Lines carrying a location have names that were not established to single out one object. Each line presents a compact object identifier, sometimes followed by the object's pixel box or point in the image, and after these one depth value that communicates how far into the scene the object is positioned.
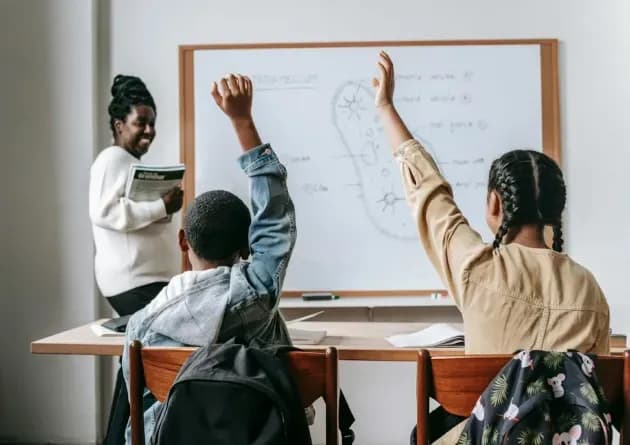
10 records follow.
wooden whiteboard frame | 3.21
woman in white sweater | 2.75
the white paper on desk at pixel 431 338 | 1.91
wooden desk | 1.85
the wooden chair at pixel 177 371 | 1.32
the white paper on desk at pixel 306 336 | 1.98
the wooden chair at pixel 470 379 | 1.27
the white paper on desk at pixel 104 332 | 2.06
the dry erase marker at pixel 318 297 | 3.18
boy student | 1.45
